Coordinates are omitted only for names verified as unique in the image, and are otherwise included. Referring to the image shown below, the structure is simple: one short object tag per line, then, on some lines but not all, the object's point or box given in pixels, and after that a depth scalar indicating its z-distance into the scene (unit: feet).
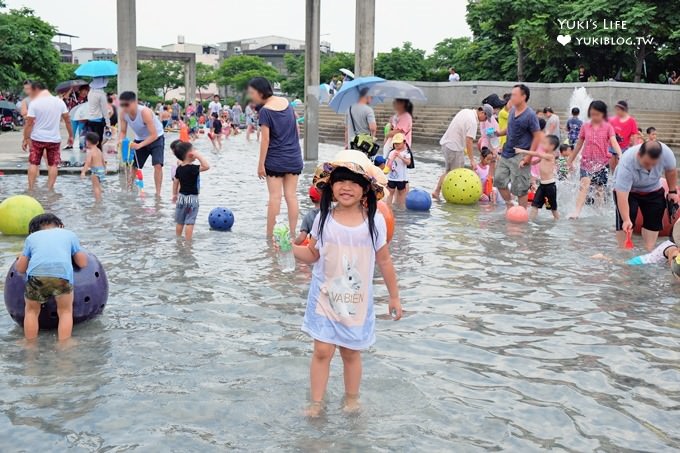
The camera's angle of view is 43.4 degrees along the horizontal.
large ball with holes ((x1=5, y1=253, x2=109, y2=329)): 21.53
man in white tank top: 45.62
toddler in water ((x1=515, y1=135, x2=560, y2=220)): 41.96
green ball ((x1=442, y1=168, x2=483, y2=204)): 48.70
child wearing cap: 45.55
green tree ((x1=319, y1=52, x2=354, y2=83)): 315.17
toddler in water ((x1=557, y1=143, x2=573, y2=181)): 57.77
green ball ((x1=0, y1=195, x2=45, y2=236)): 34.83
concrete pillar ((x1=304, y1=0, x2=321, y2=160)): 76.48
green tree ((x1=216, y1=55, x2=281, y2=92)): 379.08
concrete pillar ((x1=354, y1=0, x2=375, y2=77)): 66.90
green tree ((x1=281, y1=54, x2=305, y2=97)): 344.49
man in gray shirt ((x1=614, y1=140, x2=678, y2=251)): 31.40
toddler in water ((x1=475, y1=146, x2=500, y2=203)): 50.81
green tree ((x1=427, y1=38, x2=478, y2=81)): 173.78
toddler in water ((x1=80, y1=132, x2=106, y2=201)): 45.78
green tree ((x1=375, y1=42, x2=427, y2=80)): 259.80
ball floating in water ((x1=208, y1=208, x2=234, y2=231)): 37.93
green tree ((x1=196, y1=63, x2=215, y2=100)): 401.78
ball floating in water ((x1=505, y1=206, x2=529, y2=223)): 42.27
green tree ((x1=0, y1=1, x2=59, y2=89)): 142.10
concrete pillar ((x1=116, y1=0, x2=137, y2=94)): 70.44
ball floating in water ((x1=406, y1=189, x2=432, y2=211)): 45.75
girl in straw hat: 16.49
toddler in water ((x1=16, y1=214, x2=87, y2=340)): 20.63
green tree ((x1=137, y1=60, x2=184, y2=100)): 372.58
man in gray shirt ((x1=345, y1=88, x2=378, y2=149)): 49.39
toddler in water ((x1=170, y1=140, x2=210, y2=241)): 34.53
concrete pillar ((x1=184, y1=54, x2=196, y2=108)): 232.94
